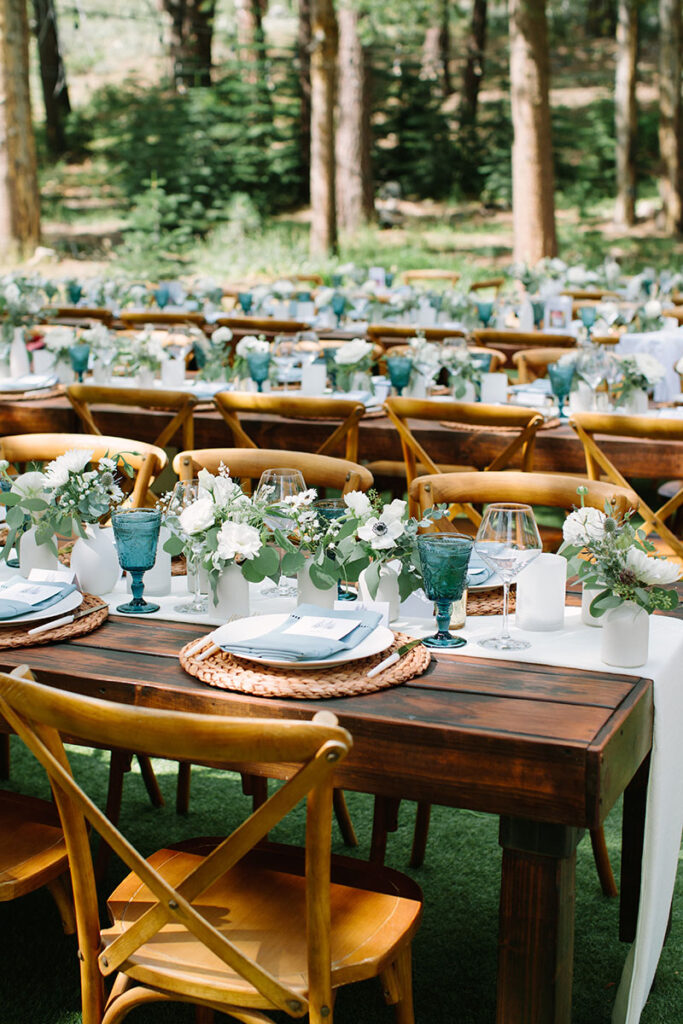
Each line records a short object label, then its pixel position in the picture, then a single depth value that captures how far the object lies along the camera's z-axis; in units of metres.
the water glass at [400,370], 4.51
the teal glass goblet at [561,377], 4.20
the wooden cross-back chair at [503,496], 2.61
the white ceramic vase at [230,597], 2.15
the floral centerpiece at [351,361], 4.51
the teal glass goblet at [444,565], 1.92
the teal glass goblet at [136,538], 2.16
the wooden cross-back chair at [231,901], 1.44
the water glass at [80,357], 4.92
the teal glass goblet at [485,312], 7.30
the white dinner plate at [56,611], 2.09
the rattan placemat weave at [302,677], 1.77
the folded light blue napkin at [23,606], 2.09
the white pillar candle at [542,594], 2.06
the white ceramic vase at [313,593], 2.14
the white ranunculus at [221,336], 4.89
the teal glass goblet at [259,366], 4.58
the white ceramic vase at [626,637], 1.88
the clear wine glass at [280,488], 2.32
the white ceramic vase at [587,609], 2.11
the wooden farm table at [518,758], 1.59
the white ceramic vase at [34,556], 2.41
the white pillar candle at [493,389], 4.52
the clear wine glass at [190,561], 2.24
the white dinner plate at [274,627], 1.85
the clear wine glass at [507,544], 2.03
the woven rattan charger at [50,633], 2.02
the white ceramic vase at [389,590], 2.14
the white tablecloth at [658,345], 5.68
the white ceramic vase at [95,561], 2.30
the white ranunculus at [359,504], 2.11
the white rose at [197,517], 2.11
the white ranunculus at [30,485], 2.34
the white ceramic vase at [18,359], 5.17
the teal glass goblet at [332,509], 2.21
